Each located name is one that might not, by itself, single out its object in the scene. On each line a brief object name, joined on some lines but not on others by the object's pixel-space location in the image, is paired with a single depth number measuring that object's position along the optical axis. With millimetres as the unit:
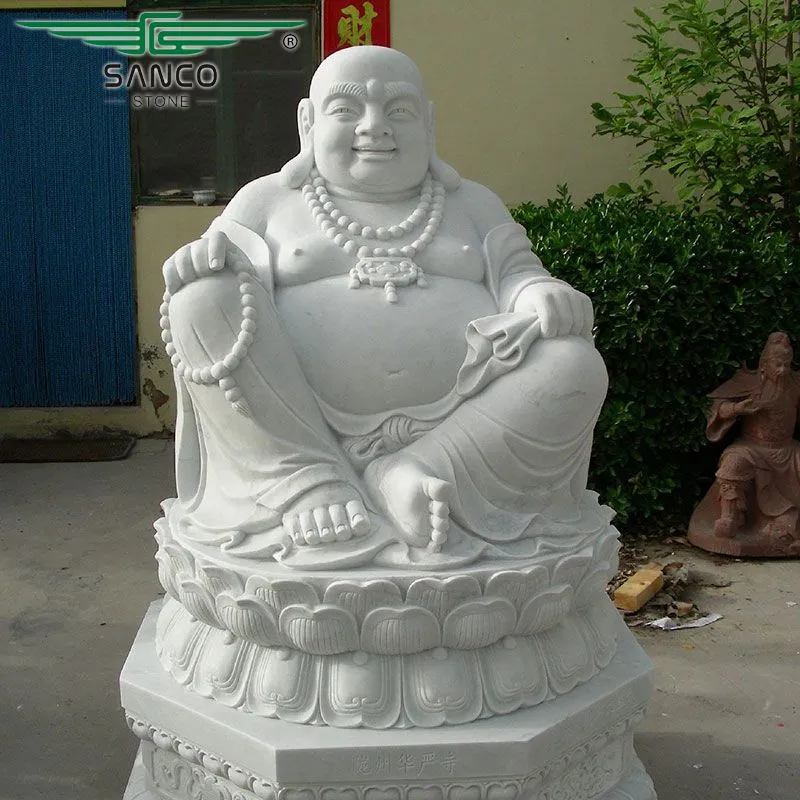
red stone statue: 4613
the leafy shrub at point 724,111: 4973
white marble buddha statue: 2510
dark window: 5910
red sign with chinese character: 5805
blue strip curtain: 5941
